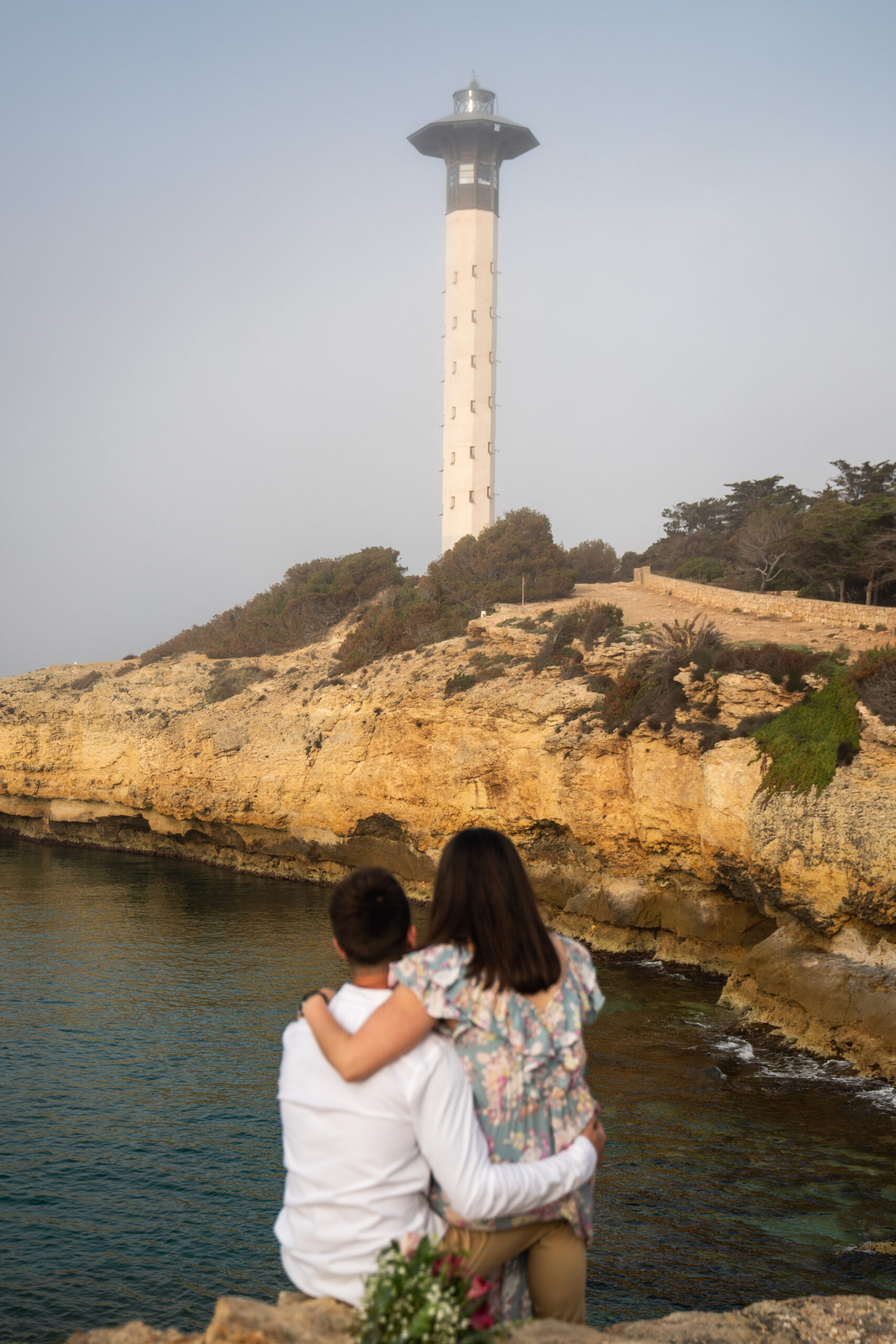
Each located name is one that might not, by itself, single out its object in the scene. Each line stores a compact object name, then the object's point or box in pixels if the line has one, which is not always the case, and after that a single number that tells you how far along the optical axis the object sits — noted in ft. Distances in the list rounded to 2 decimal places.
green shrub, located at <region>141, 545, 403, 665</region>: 138.10
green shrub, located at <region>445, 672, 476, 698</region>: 95.35
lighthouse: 152.56
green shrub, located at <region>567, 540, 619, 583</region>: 152.46
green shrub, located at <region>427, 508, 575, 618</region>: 121.19
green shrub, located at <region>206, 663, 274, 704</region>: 123.65
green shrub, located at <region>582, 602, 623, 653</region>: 93.45
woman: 10.50
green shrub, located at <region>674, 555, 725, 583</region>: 132.67
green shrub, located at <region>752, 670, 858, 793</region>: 63.82
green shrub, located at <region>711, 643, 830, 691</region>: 72.43
